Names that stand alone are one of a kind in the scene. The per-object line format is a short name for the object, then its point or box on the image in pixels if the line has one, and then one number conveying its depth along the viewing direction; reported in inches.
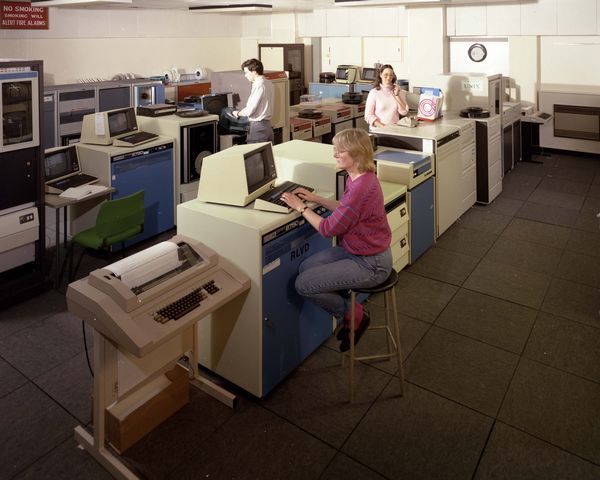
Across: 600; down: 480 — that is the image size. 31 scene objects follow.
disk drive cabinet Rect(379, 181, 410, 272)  151.8
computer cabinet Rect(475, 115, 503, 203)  218.2
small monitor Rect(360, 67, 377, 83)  357.2
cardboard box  96.0
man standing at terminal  216.4
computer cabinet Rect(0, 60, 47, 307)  139.3
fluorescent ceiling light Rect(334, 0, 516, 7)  278.8
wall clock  339.3
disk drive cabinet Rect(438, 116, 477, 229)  200.8
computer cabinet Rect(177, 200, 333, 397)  102.3
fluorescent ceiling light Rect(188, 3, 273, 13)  338.6
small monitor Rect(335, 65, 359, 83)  357.1
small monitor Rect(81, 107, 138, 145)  182.7
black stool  105.5
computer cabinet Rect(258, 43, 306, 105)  405.7
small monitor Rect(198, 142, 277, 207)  108.2
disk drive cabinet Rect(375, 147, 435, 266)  159.5
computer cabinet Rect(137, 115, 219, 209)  198.7
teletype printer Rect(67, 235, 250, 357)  83.6
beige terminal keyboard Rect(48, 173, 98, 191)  167.3
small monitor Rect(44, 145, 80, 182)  170.4
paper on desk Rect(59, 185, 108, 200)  160.6
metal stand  88.8
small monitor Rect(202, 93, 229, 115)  229.5
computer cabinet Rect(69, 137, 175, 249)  177.8
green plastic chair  154.1
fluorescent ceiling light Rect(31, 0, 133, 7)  246.8
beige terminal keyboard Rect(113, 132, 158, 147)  183.2
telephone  197.5
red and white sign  283.1
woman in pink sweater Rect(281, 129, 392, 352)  102.1
